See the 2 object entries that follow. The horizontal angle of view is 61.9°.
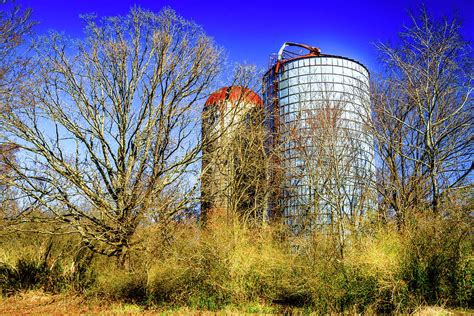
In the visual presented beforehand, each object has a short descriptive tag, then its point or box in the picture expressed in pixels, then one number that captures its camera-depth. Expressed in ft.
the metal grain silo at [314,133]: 50.37
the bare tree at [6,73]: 34.04
